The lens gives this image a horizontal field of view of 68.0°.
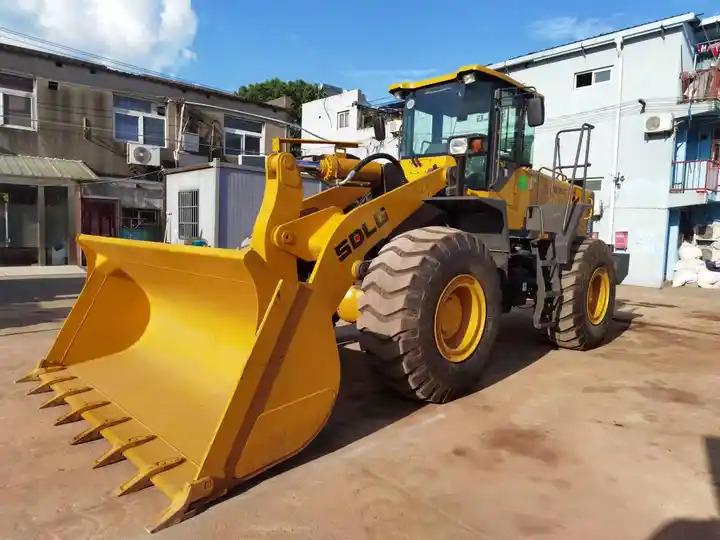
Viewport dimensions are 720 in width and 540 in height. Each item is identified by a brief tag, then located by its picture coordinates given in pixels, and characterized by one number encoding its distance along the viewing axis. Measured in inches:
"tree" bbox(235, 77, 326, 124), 1571.1
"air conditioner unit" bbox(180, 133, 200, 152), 689.0
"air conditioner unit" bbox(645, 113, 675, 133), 560.1
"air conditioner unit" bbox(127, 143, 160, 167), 636.1
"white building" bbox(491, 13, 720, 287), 568.4
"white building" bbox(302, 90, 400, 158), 1003.3
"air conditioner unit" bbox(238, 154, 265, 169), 739.4
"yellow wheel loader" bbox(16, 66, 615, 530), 111.9
